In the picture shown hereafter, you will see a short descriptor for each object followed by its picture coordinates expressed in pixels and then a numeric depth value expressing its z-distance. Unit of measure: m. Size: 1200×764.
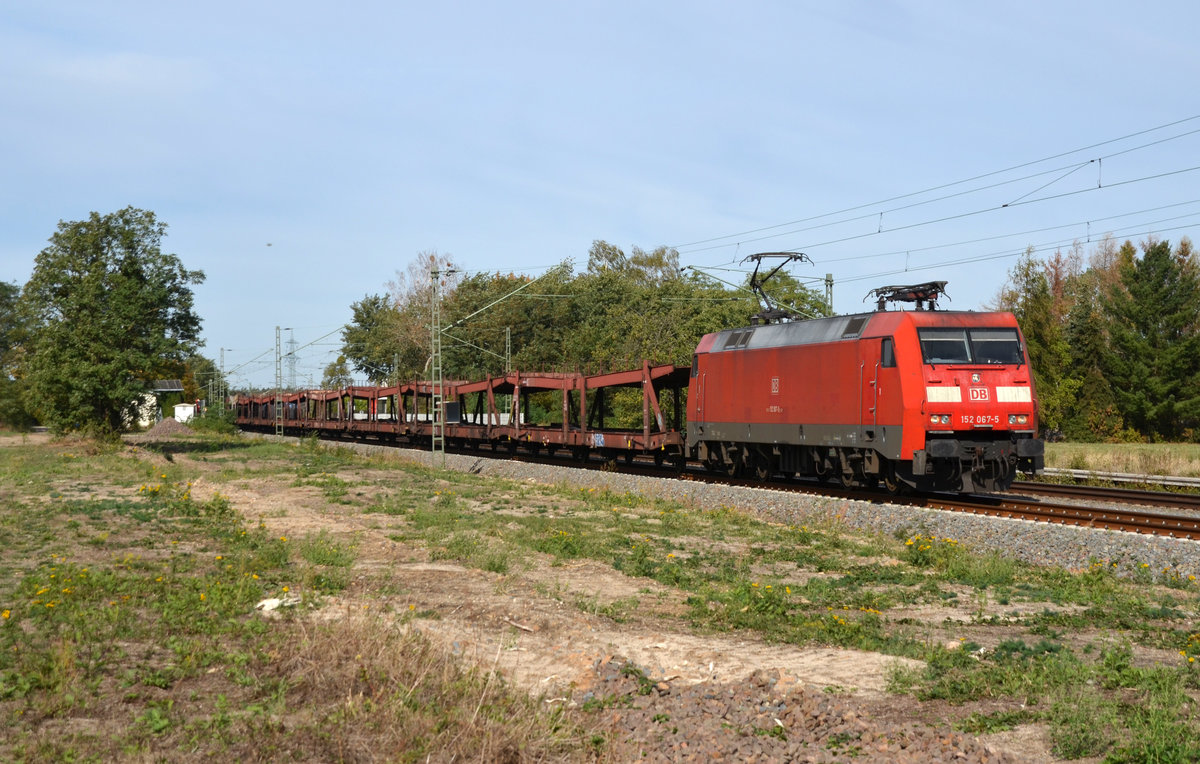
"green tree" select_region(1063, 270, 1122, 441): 57.94
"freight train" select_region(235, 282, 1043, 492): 20.19
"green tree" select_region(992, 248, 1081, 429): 57.72
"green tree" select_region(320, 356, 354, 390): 121.81
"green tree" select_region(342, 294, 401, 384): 104.84
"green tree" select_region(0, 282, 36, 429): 76.25
